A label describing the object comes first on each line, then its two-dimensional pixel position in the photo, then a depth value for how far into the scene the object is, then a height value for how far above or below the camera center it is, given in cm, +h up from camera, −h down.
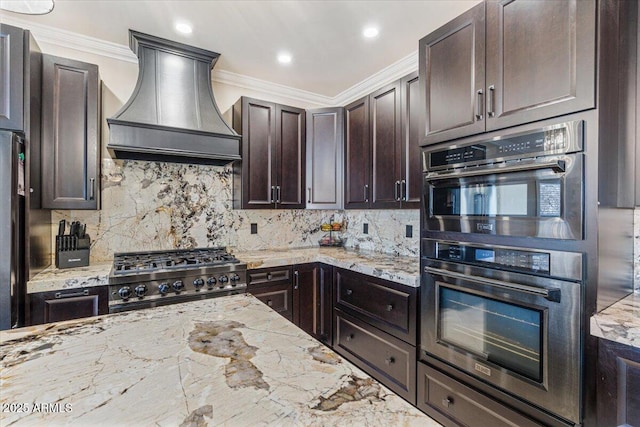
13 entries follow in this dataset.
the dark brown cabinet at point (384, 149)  244 +56
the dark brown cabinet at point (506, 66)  132 +74
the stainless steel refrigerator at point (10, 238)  179 -16
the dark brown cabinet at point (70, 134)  222 +58
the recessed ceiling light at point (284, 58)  276 +141
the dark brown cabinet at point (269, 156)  300 +57
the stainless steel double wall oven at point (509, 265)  133 -27
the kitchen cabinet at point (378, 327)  210 -89
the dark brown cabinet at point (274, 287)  271 -68
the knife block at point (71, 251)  227 -29
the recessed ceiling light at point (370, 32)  235 +139
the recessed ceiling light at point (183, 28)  231 +141
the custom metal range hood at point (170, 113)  237 +82
